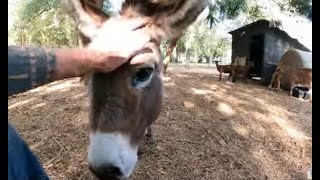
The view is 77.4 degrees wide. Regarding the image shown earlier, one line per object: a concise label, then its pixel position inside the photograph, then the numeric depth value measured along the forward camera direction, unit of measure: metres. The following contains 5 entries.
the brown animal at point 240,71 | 6.30
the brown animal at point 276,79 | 5.92
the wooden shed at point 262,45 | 7.14
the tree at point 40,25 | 4.09
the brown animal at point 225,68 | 6.36
